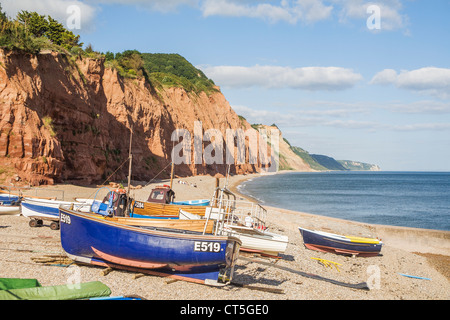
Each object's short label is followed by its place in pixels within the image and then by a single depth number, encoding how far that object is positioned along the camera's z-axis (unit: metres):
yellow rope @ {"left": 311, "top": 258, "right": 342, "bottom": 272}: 17.37
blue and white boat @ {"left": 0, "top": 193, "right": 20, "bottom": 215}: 20.62
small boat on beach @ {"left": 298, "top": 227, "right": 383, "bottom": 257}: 20.38
